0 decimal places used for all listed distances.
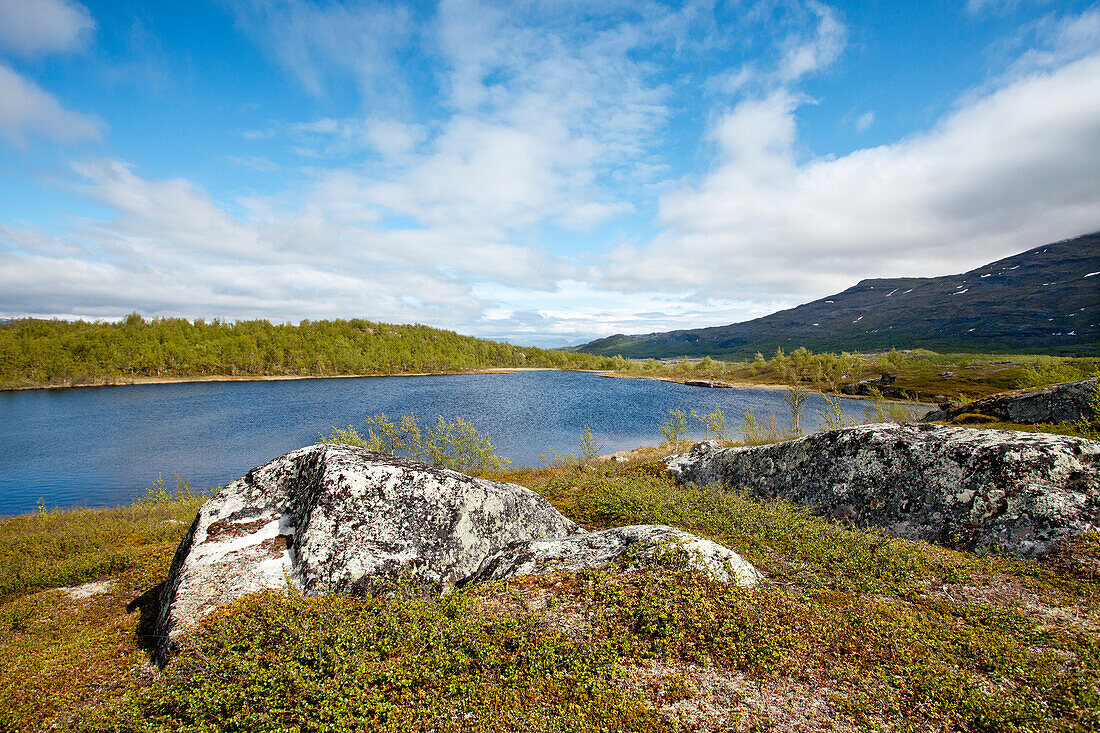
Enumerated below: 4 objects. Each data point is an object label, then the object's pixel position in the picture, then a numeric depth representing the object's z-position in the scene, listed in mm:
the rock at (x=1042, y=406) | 21734
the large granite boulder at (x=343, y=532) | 8164
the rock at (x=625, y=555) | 7578
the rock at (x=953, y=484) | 9844
